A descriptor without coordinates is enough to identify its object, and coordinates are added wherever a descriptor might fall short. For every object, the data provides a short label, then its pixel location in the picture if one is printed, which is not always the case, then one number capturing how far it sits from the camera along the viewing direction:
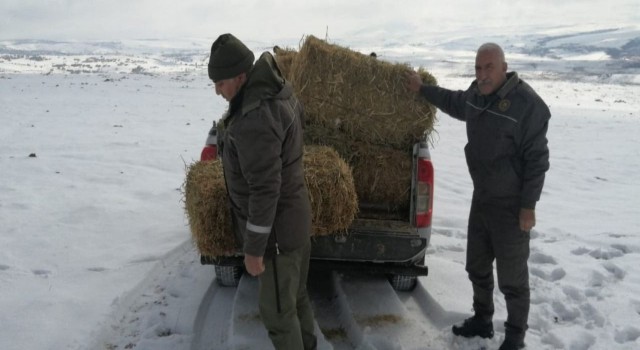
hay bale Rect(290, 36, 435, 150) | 4.20
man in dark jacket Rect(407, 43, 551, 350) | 3.16
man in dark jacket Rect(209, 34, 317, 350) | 2.41
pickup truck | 3.63
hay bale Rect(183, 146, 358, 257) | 3.27
